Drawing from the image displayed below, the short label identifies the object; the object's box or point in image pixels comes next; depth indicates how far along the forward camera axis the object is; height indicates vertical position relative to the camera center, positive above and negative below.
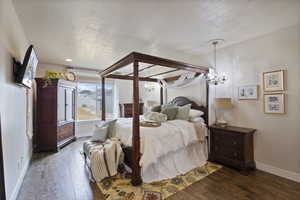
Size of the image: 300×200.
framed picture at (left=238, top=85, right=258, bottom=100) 2.85 +0.17
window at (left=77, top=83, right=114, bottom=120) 5.43 +0.01
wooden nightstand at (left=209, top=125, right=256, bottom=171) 2.69 -0.92
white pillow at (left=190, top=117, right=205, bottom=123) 3.32 -0.43
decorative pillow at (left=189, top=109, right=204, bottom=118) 3.41 -0.30
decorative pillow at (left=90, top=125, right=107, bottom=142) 2.91 -0.68
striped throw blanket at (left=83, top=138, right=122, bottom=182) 2.34 -0.96
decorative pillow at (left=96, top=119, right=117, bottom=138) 3.04 -0.52
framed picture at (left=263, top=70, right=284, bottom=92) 2.53 +0.35
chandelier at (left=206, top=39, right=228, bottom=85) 3.26 +0.53
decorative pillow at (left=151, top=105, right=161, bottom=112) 4.07 -0.23
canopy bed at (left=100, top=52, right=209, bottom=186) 2.29 +0.05
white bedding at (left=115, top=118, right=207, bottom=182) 2.36 -0.85
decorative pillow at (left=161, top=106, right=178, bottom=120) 3.46 -0.27
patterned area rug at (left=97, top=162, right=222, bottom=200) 2.01 -1.33
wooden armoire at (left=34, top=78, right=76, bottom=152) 3.76 -0.39
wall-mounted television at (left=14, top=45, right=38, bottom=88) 1.99 +0.48
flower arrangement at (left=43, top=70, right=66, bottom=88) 3.73 +0.65
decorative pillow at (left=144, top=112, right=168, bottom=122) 3.21 -0.36
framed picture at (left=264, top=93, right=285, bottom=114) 2.52 -0.05
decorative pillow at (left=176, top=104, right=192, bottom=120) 3.36 -0.28
